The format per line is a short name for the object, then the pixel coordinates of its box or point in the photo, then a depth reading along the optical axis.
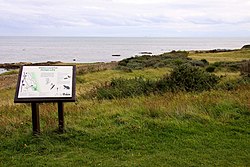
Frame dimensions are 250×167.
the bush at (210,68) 30.49
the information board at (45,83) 6.05
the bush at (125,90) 11.52
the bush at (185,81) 12.20
